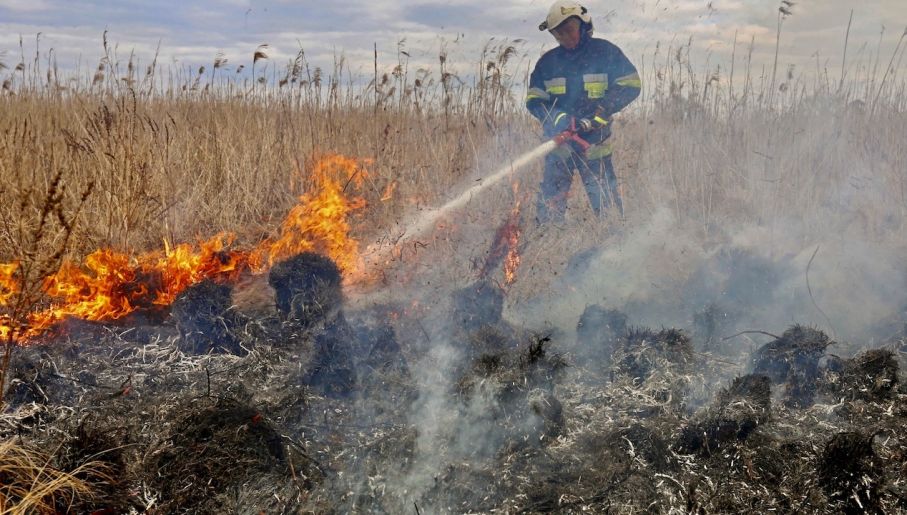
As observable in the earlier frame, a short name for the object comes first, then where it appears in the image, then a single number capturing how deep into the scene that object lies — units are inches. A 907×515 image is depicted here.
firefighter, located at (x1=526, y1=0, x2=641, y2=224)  241.0
